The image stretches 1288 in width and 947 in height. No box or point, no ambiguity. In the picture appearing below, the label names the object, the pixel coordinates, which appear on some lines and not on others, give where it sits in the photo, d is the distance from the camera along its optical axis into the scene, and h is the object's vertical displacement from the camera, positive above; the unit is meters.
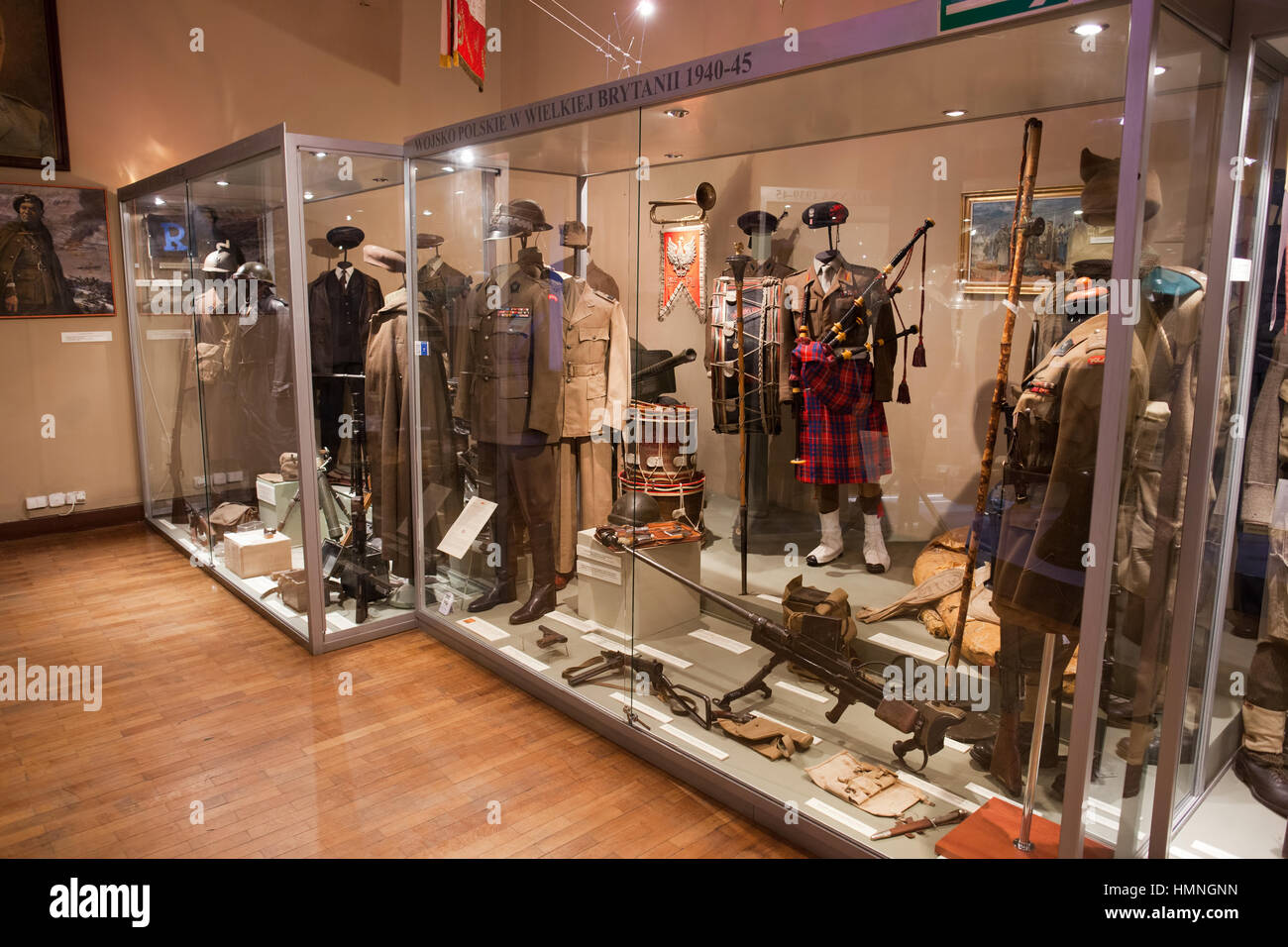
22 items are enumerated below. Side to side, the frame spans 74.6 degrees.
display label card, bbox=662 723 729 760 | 2.74 -1.27
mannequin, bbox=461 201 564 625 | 3.66 -0.17
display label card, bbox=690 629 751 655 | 3.33 -1.12
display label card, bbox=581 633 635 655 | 3.48 -1.18
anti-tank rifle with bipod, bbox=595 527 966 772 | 2.43 -1.02
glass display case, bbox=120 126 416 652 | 3.62 -0.08
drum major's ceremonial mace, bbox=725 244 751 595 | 3.53 -0.36
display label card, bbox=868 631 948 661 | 2.78 -0.95
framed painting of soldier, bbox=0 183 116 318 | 5.42 +0.66
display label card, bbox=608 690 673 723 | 2.97 -1.25
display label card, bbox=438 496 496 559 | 3.83 -0.76
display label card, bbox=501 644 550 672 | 3.44 -1.24
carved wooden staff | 2.17 +0.24
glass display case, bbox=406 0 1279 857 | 1.87 -0.19
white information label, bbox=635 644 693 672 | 3.26 -1.16
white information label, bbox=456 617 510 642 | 3.73 -1.21
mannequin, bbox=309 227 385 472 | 3.72 +0.13
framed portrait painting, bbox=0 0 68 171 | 5.32 +1.69
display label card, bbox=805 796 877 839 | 2.33 -1.28
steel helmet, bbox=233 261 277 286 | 3.88 +0.39
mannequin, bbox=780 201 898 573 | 2.92 -0.18
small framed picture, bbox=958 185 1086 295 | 2.08 +0.33
